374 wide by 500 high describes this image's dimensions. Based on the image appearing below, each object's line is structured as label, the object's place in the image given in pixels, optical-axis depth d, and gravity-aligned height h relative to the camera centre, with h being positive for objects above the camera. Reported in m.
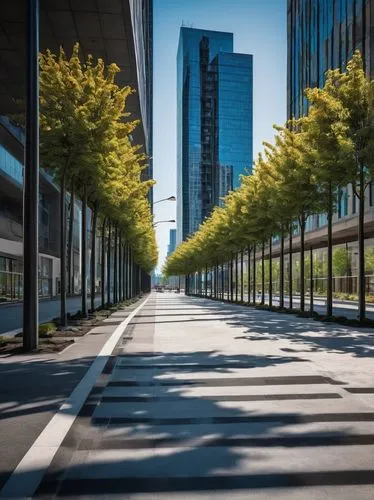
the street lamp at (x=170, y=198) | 51.82 +6.53
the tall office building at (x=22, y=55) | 19.75 +8.86
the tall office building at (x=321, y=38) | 47.41 +22.59
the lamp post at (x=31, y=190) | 12.20 +1.76
